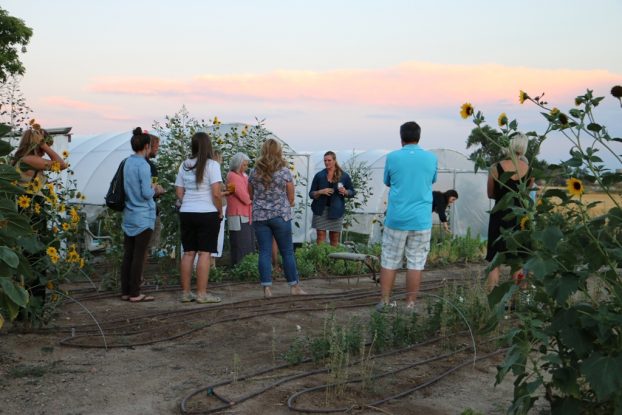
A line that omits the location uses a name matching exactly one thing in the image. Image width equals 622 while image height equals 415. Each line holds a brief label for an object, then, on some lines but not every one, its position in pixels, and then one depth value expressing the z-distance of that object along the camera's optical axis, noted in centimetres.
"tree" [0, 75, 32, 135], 1000
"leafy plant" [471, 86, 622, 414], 308
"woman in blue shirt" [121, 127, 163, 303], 781
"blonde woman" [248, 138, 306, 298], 788
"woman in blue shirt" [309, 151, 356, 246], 1177
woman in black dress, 696
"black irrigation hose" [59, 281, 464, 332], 657
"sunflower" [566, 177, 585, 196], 323
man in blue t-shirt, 698
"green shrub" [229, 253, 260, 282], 959
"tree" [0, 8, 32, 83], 2044
